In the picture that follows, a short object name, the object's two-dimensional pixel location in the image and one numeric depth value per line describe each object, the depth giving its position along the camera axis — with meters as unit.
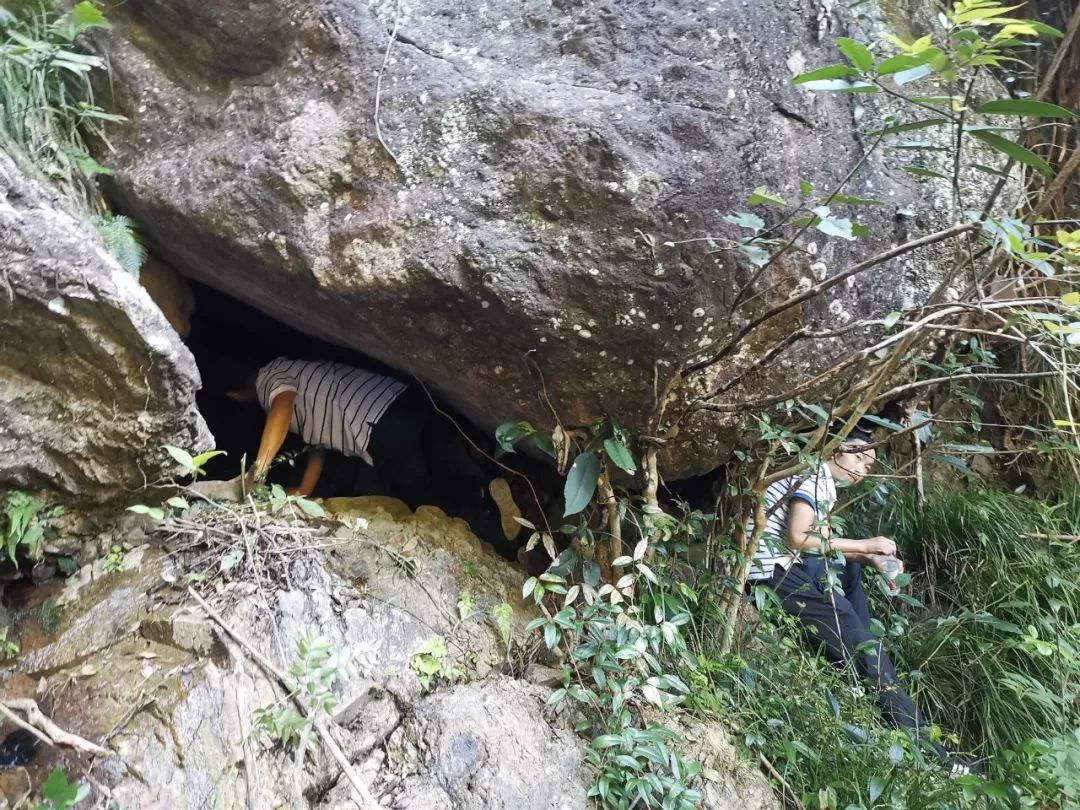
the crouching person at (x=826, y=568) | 2.47
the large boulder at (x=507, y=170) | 2.01
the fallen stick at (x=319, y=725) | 1.62
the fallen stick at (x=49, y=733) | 1.59
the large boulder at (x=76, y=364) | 1.77
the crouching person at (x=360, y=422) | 2.82
